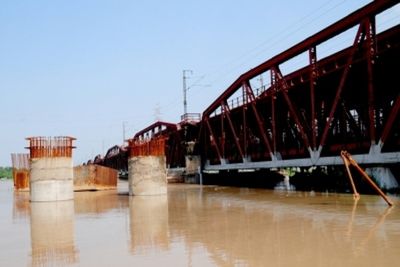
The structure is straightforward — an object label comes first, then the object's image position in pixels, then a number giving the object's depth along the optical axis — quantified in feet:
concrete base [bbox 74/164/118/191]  151.73
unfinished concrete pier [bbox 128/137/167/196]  104.12
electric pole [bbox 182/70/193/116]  269.95
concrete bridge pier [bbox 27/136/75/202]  98.99
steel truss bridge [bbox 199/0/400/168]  88.12
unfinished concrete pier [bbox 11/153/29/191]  169.58
